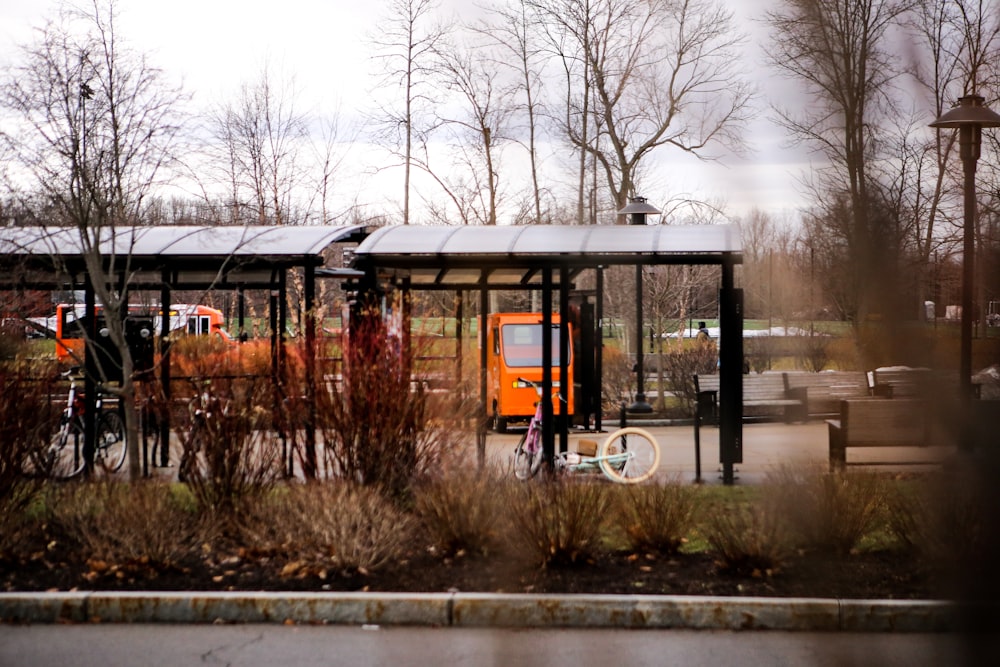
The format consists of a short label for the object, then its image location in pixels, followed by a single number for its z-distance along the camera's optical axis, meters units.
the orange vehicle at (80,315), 23.80
